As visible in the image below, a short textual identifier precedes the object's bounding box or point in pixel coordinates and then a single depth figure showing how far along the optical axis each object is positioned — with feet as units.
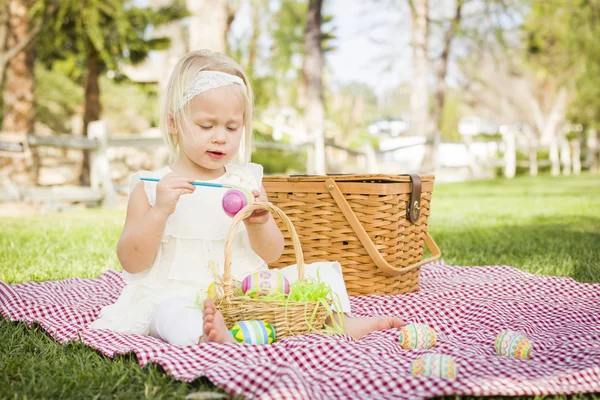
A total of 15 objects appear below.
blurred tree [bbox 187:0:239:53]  29.76
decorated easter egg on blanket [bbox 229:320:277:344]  6.61
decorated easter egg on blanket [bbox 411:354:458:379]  5.54
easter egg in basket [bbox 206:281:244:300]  6.95
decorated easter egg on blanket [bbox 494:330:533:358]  6.39
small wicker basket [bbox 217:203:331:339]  6.80
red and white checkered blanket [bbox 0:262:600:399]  5.35
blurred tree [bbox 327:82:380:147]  79.41
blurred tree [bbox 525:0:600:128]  60.85
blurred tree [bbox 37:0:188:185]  29.71
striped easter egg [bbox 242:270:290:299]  6.96
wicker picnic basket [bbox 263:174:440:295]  9.39
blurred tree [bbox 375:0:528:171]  50.90
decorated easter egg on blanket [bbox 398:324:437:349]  6.81
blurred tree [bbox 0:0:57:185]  28.09
